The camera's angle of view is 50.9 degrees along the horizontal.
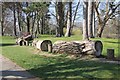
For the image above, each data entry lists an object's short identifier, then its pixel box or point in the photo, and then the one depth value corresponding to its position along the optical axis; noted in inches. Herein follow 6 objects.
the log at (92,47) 240.7
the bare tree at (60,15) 660.8
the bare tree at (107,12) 596.4
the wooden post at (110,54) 227.4
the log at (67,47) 252.0
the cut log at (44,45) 302.0
